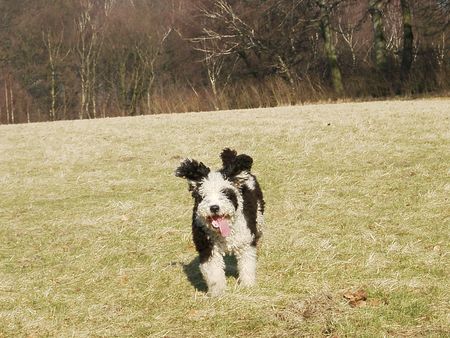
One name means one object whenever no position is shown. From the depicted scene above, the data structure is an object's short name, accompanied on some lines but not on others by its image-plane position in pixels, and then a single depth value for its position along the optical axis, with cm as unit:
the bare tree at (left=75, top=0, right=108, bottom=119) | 4894
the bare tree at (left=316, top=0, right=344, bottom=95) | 2877
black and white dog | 498
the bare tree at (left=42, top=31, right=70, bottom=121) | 4624
